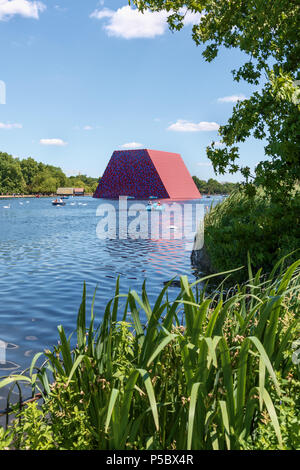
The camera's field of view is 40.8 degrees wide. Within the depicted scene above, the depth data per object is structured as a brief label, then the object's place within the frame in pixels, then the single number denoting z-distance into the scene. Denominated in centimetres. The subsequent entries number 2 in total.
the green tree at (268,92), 591
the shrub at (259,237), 702
